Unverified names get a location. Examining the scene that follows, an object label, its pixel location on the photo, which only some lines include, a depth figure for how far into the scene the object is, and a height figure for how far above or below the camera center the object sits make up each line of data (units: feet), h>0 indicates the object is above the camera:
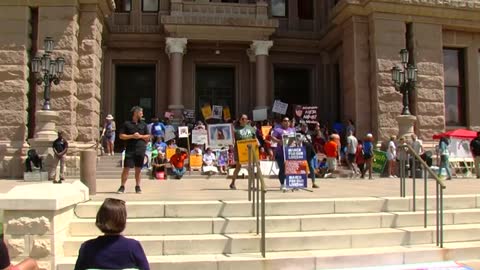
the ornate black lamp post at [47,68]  57.47 +9.76
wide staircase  23.75 -3.88
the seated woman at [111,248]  12.42 -2.20
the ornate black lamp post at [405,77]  62.13 +9.45
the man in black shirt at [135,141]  33.40 +0.97
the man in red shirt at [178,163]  57.26 -0.76
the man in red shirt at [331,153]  56.65 +0.35
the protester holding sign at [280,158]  38.70 -0.14
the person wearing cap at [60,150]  54.03 +0.63
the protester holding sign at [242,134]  39.20 +1.70
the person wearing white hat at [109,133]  68.23 +3.02
